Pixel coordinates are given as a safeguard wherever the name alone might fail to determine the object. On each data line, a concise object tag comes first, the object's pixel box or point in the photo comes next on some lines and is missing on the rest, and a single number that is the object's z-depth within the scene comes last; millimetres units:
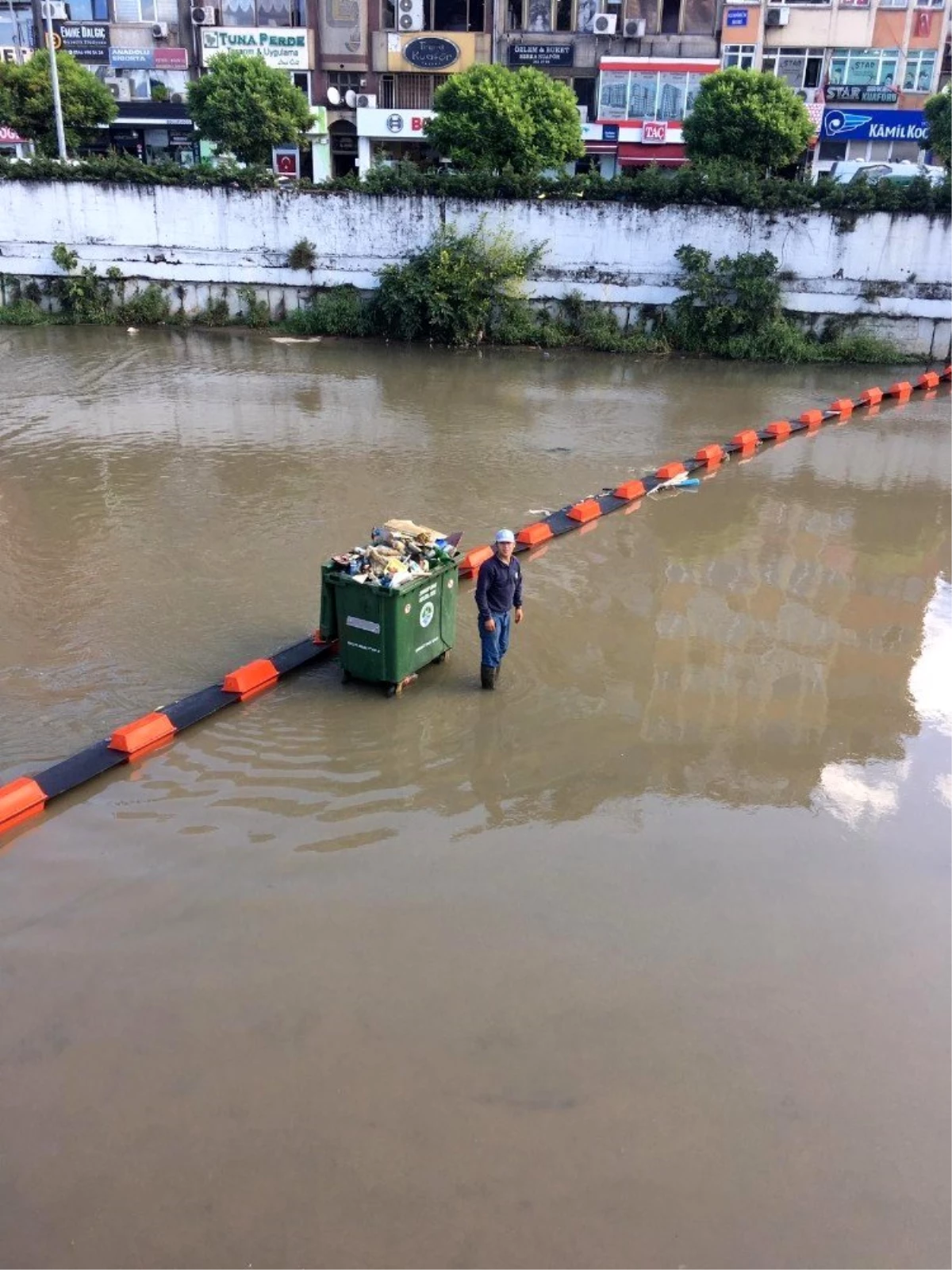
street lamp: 23406
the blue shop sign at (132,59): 34469
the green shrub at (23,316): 22922
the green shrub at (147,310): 23344
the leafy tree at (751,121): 22594
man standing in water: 7316
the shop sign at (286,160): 35812
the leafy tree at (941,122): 23688
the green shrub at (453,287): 21578
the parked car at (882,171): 21881
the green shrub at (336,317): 22672
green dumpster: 7199
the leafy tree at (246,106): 26188
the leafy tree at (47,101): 27906
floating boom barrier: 6180
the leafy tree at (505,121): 23953
